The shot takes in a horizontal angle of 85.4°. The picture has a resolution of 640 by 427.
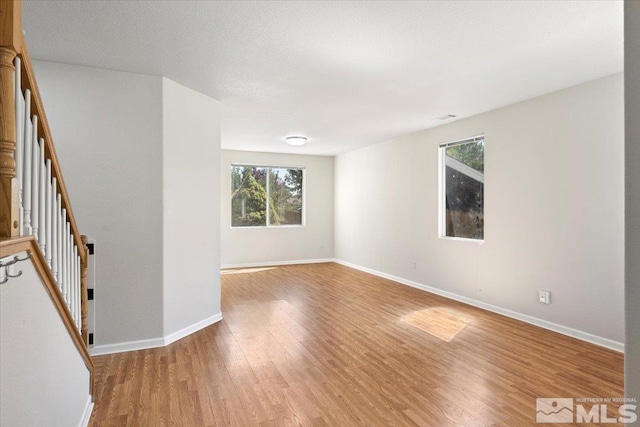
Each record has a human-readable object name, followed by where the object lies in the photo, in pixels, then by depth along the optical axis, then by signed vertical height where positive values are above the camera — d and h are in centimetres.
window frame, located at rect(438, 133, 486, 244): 536 +33
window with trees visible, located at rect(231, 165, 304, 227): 779 +40
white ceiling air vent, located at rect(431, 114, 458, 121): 472 +132
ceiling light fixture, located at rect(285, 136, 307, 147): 612 +130
